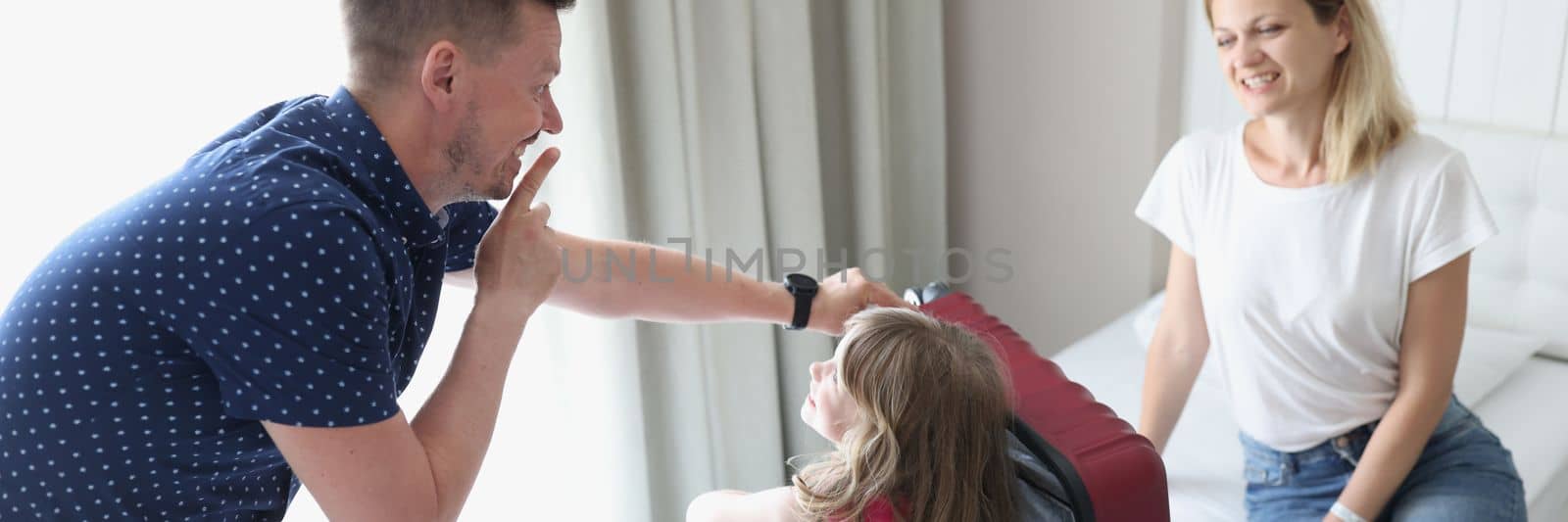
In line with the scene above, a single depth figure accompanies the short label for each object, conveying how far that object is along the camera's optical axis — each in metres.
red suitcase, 1.28
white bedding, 2.15
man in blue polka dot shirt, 1.14
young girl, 1.40
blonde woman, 1.85
